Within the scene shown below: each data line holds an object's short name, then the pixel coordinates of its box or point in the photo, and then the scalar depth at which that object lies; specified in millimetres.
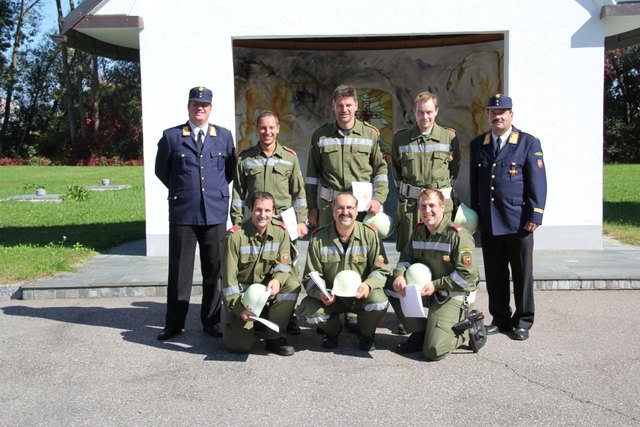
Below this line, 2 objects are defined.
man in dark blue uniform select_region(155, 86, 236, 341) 6238
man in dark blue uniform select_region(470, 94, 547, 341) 5992
